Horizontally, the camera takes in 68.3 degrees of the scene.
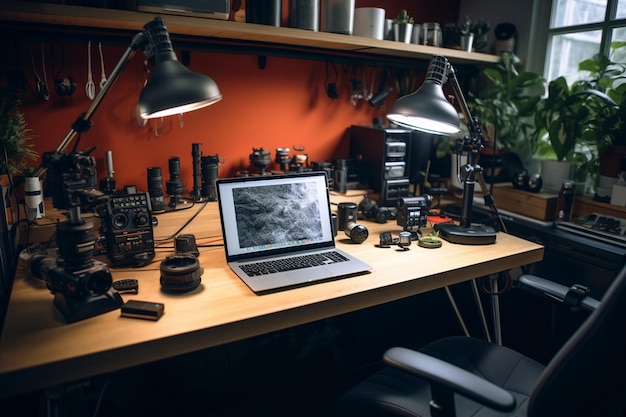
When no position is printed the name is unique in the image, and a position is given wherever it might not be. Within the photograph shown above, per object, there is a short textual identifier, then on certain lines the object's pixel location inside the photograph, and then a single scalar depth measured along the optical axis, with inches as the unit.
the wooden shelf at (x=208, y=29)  59.6
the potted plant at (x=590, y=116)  81.1
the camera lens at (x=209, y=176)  79.2
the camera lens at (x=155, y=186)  74.1
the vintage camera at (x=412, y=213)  78.7
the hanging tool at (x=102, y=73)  75.3
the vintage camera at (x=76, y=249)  48.1
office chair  36.0
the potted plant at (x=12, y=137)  62.9
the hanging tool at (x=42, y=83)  71.1
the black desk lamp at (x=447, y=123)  65.7
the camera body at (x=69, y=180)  49.5
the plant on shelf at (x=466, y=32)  96.7
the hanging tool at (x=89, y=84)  74.5
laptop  61.2
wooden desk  41.7
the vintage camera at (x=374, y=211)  85.5
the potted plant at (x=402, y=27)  88.1
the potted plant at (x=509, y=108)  94.3
